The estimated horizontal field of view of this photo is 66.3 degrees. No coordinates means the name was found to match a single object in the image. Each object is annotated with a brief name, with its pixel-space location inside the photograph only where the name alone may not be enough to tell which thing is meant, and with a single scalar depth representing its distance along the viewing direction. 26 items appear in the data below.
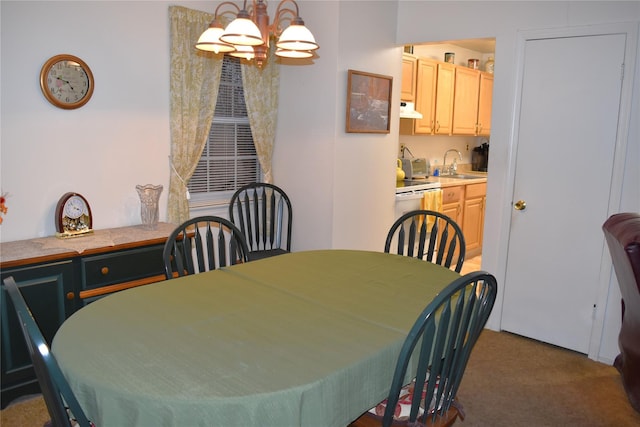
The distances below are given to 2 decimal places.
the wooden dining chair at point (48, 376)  1.26
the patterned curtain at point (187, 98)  3.42
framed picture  3.75
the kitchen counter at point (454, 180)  5.18
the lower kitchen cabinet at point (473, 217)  5.50
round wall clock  2.81
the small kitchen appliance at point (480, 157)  6.70
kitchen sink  5.98
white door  3.09
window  3.86
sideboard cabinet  2.46
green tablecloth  1.30
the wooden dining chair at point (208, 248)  2.37
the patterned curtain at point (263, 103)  3.92
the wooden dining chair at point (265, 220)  3.72
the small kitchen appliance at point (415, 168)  5.33
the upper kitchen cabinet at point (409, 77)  4.80
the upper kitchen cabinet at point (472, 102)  5.70
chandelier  1.91
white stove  4.46
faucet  6.41
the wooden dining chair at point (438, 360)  1.49
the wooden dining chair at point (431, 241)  2.53
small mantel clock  2.88
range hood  4.79
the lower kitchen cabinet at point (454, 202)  5.12
